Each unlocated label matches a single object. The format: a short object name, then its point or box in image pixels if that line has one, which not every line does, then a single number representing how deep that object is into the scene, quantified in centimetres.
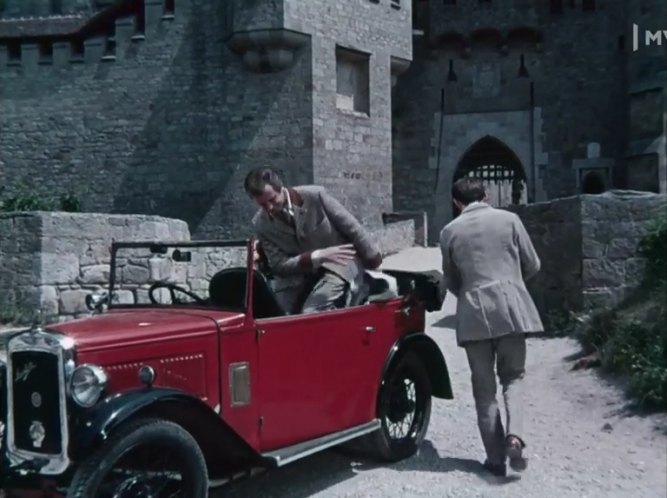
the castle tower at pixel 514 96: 2217
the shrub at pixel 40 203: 1856
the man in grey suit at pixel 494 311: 520
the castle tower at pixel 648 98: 2028
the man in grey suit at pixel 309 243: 528
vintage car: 388
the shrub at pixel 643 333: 633
